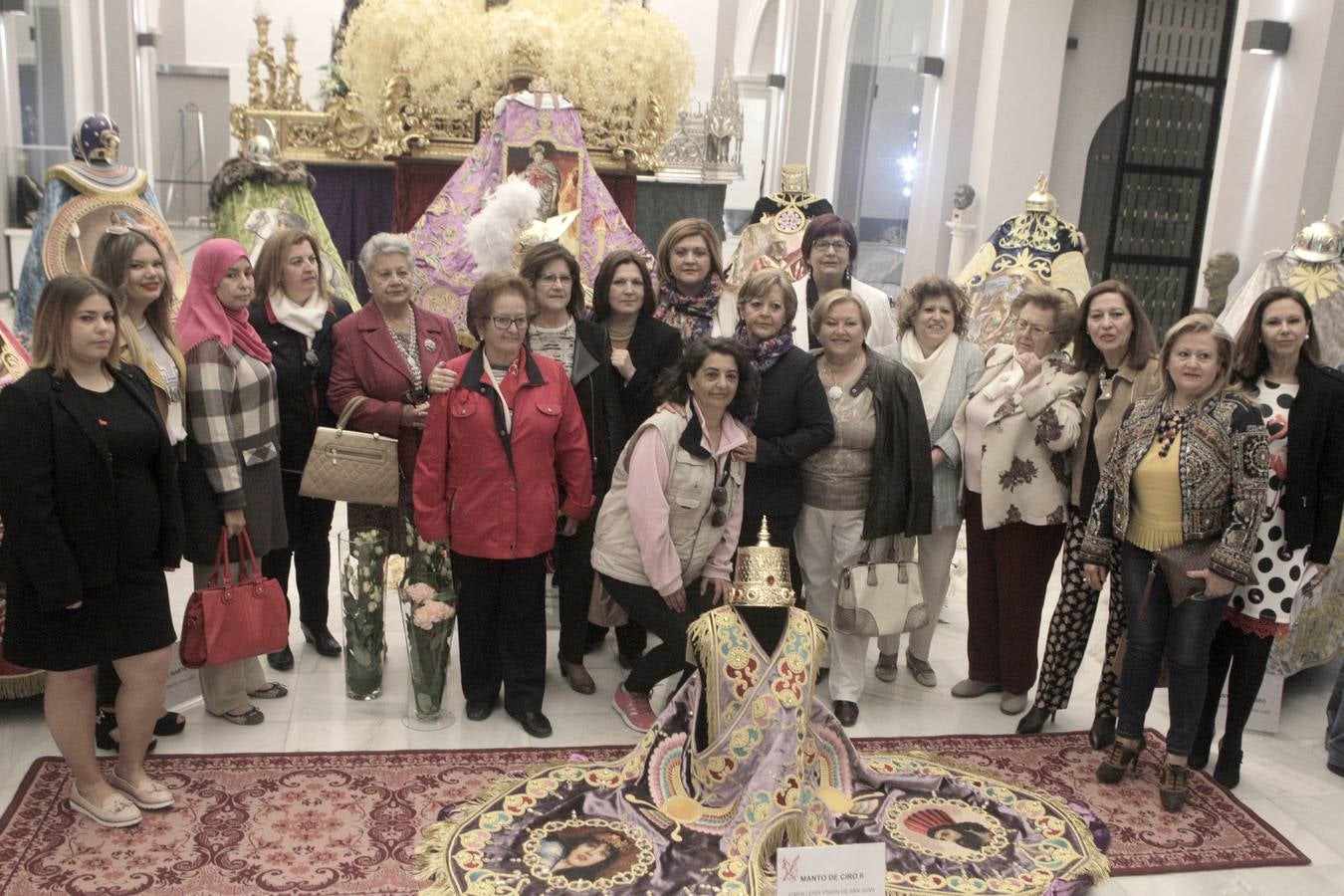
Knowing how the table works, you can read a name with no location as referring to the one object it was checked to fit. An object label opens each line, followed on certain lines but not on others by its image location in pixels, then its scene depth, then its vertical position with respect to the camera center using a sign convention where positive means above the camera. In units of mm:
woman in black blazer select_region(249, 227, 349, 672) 4191 -678
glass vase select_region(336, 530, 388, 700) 4285 -1566
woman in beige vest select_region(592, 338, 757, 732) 3812 -1027
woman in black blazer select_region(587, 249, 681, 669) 4320 -587
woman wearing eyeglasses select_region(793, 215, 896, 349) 4742 -341
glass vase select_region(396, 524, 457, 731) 4117 -1563
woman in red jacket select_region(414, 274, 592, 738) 3889 -946
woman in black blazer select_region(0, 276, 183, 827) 3074 -999
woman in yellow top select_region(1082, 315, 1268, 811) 3543 -883
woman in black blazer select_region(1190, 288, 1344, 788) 3686 -721
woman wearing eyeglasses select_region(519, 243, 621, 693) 4172 -665
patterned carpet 3221 -1896
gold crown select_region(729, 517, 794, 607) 3314 -1068
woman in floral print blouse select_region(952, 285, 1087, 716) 4207 -973
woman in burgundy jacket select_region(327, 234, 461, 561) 4188 -690
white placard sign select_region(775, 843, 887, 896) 2631 -1474
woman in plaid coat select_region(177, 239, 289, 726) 3736 -807
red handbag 3830 -1471
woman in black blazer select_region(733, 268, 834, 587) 4043 -679
